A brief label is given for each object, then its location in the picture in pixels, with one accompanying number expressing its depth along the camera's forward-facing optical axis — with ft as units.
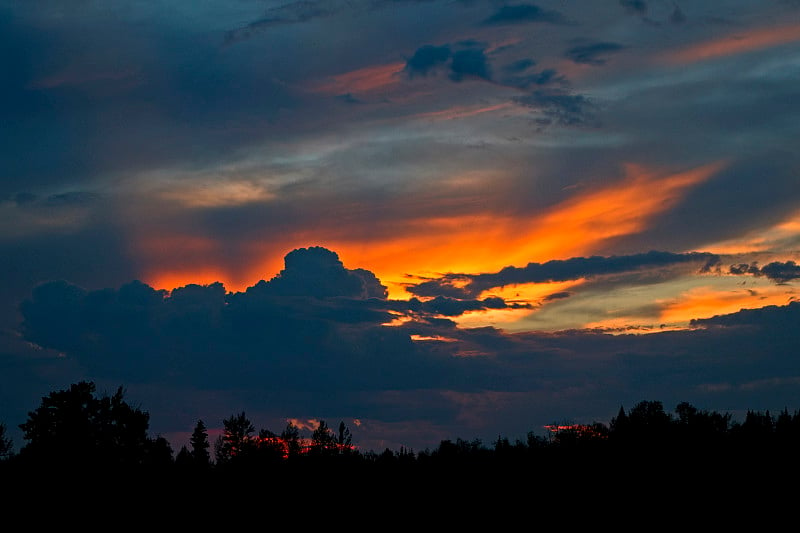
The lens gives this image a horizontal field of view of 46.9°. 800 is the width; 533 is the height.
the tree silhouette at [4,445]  463.01
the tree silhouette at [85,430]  456.04
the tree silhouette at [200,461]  571.60
